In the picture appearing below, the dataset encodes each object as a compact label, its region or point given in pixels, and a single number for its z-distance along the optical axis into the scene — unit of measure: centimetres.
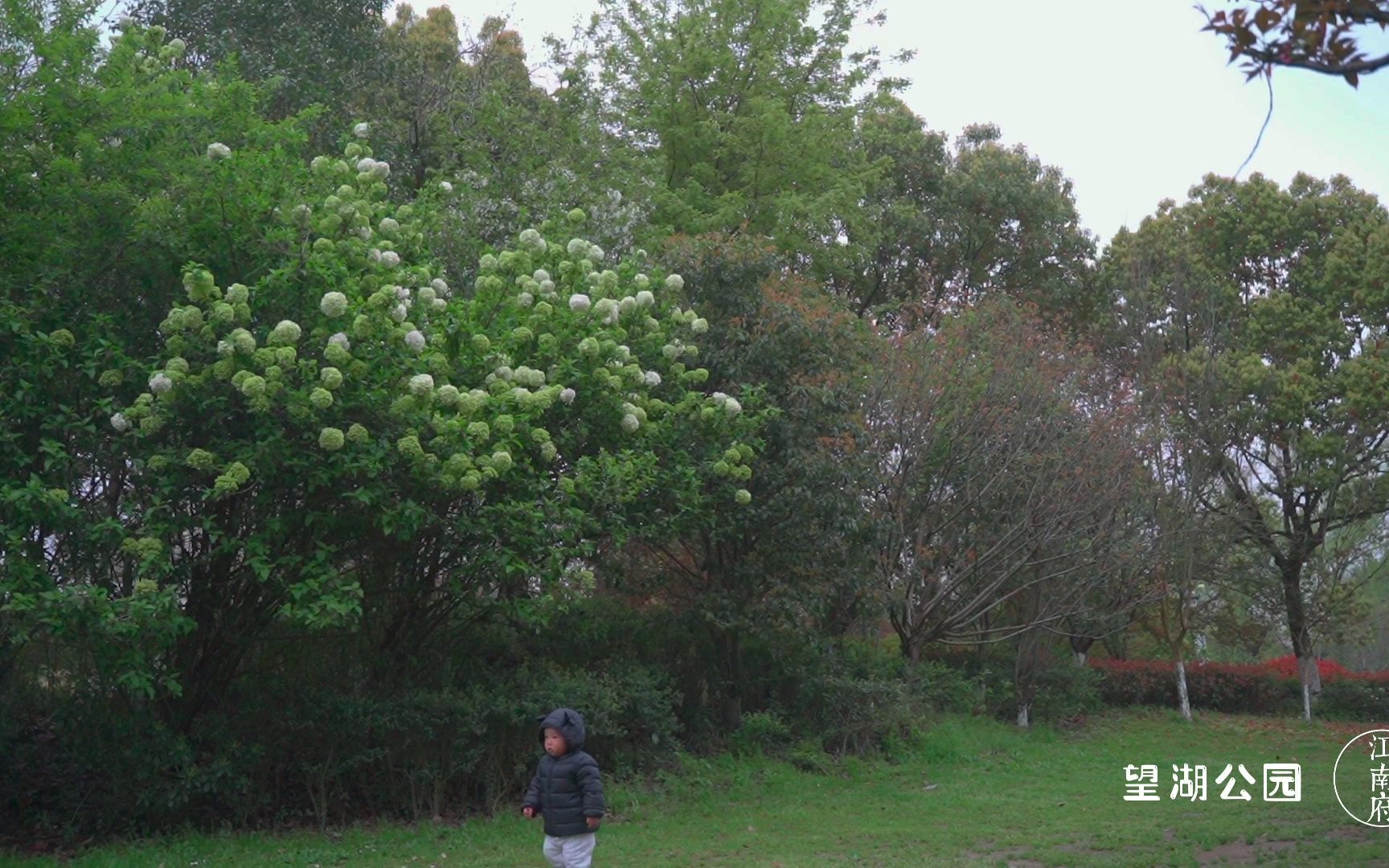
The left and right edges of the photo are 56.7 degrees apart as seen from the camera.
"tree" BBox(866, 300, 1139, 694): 1598
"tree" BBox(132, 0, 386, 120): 1688
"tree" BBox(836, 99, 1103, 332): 2895
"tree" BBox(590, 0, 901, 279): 2091
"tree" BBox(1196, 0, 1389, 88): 453
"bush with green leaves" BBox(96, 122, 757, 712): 931
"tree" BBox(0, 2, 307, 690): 948
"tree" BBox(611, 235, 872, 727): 1377
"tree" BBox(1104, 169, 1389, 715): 2309
